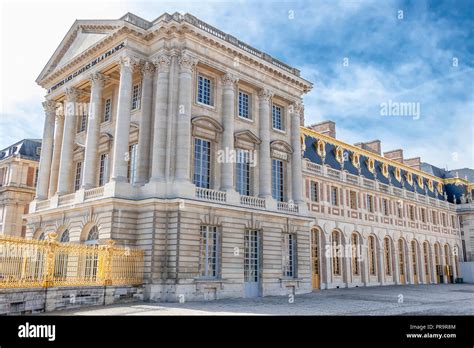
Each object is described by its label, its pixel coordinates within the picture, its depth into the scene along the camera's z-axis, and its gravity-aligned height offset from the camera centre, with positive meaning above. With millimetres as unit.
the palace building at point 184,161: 22344 +6579
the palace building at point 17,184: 45031 +8971
